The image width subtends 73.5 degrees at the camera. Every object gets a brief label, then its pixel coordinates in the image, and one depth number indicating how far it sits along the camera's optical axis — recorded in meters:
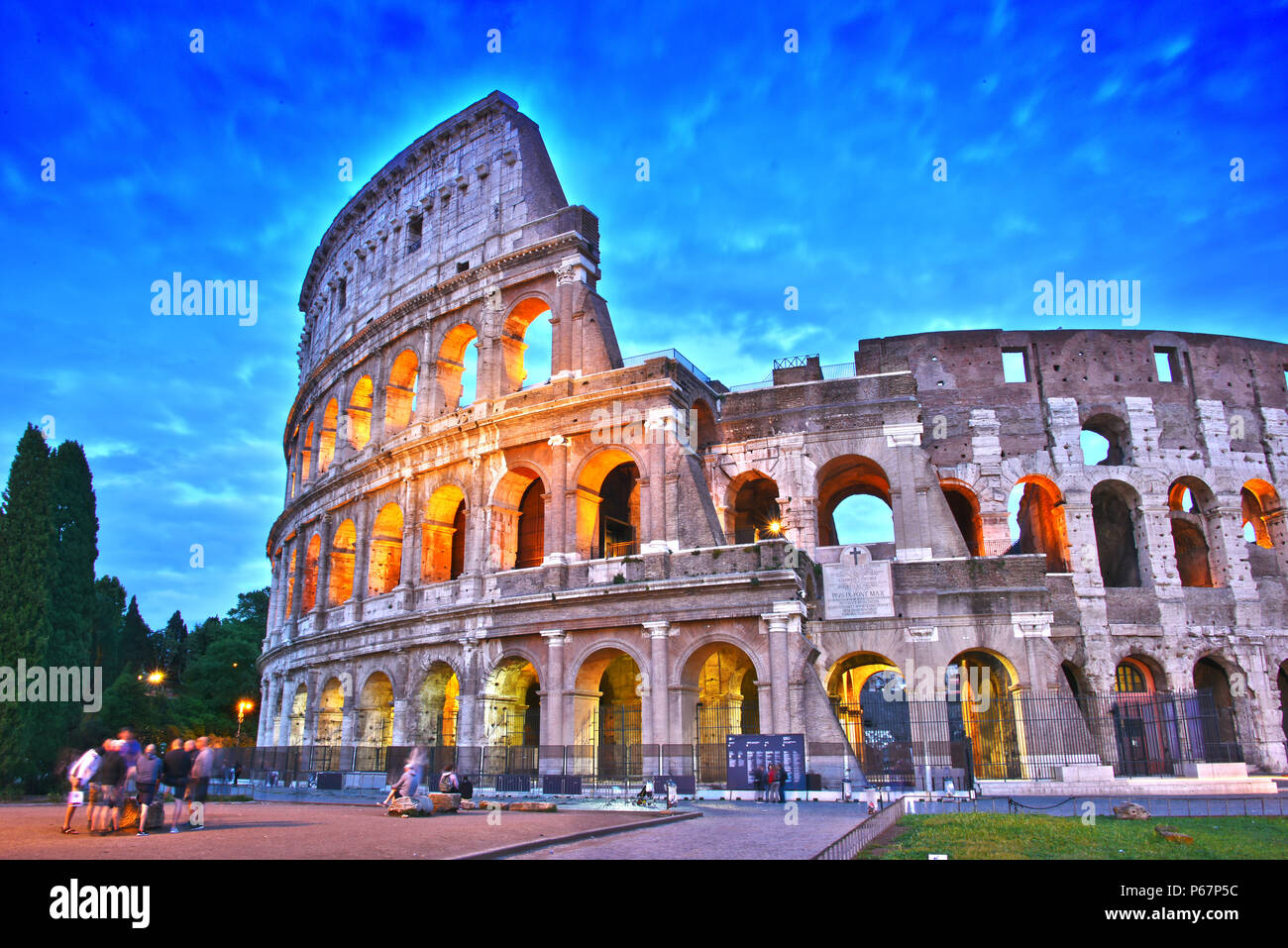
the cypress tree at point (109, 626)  39.97
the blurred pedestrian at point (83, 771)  12.98
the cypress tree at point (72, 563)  23.62
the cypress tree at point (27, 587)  21.94
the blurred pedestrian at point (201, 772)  12.88
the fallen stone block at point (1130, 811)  13.54
